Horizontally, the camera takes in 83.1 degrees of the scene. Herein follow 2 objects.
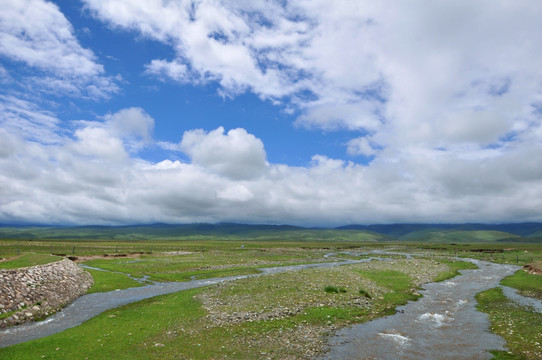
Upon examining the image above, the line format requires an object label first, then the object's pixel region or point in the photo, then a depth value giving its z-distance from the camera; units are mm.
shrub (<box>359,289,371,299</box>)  39281
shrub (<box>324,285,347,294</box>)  40709
